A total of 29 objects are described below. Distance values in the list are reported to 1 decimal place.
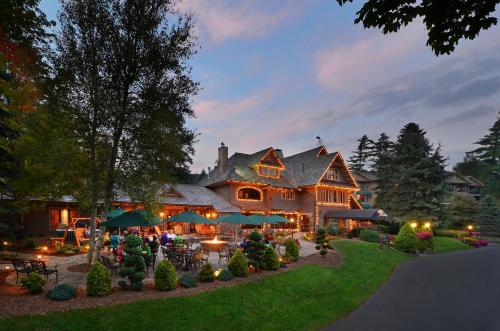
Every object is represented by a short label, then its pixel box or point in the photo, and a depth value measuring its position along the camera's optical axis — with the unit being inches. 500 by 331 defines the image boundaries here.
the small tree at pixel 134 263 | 474.3
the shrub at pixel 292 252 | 789.9
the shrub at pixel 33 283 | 426.6
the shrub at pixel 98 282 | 432.8
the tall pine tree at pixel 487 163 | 2693.7
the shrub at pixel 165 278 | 482.0
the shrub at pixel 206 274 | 550.0
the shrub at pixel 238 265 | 606.5
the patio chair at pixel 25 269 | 465.3
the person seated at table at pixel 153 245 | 683.8
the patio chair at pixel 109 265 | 542.8
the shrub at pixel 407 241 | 1196.5
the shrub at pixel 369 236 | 1283.2
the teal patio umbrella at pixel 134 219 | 587.1
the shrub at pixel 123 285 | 473.4
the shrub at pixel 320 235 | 898.7
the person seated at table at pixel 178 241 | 771.8
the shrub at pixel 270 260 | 681.6
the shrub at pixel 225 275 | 572.7
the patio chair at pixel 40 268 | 468.1
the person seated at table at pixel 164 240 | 795.5
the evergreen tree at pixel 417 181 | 1579.7
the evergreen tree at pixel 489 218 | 1855.3
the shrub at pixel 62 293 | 408.1
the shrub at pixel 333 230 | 1390.3
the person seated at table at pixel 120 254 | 577.9
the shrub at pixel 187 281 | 511.2
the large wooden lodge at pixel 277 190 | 1374.3
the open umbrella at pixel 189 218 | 793.6
